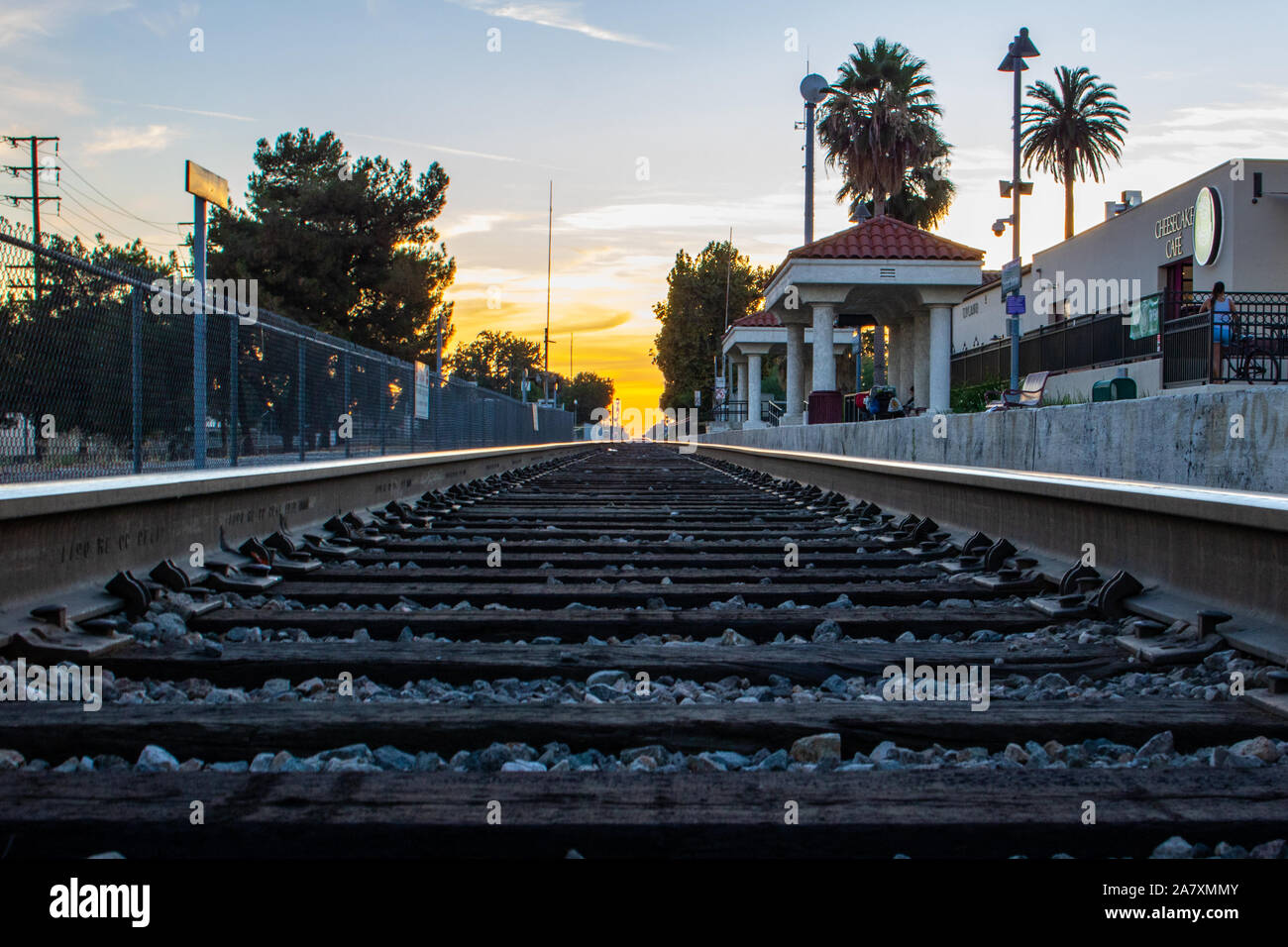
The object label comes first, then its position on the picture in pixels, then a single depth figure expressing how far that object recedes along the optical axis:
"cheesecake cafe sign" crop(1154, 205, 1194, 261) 28.94
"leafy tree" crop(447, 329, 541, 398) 163.38
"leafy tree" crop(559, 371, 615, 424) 176.25
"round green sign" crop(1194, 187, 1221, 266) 26.09
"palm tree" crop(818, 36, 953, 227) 49.19
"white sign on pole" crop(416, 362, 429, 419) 16.41
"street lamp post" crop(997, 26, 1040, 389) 21.77
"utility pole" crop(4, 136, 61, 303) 48.31
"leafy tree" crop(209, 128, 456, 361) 45.62
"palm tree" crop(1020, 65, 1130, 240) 69.94
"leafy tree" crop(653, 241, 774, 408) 80.19
